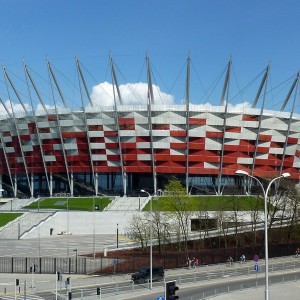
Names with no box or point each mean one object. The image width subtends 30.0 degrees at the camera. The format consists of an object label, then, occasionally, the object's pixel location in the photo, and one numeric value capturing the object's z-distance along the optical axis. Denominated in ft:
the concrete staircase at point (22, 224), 286.46
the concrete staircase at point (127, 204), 337.93
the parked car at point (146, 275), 151.33
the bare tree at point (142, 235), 215.51
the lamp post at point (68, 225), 303.25
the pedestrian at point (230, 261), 188.77
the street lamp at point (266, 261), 80.20
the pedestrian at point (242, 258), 195.42
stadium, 375.25
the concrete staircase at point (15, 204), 365.18
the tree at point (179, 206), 220.23
